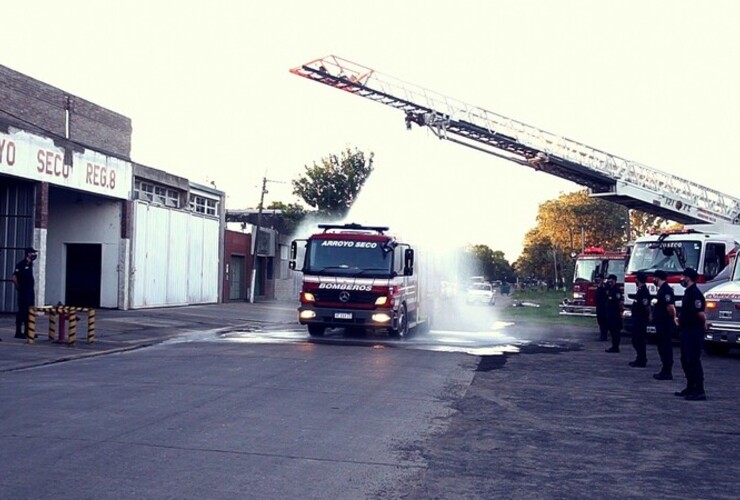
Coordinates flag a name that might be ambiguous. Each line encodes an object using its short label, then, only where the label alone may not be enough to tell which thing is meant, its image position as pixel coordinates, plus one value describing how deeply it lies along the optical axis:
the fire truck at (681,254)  22.92
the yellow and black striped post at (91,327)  19.12
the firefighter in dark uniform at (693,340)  12.61
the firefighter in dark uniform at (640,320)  16.95
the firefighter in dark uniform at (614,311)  20.50
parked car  54.06
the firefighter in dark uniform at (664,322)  14.58
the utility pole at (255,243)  45.12
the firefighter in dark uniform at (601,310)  23.66
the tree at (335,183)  51.19
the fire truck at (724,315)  18.94
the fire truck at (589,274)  34.22
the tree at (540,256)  82.38
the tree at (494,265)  142.27
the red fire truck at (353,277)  20.95
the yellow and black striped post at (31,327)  18.33
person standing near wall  18.50
